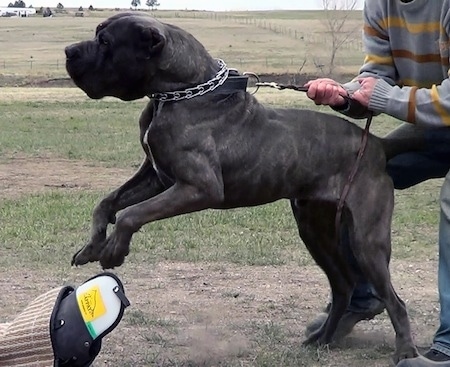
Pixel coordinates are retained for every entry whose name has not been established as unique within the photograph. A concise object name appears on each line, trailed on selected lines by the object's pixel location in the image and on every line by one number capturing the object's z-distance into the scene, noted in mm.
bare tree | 52719
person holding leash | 4465
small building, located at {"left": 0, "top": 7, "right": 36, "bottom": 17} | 112975
